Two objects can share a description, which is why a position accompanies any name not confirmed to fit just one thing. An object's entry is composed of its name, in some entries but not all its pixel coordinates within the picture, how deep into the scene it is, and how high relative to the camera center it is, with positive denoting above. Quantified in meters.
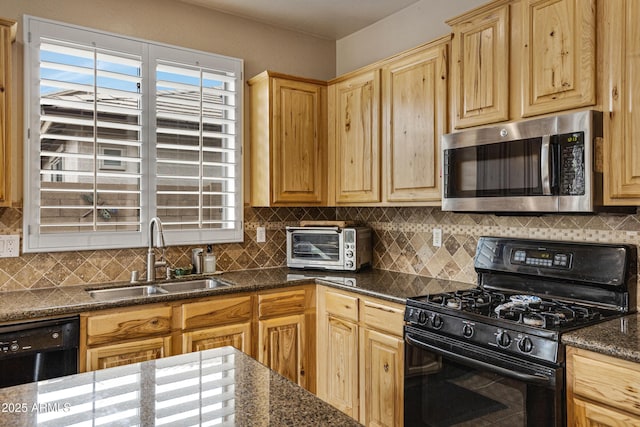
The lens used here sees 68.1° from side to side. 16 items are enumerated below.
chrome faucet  2.91 -0.28
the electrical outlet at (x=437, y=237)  3.01 -0.15
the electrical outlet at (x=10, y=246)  2.60 -0.18
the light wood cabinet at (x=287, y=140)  3.26 +0.52
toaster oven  3.23 -0.23
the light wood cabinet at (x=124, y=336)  2.29 -0.62
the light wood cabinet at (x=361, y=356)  2.47 -0.81
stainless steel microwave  1.92 +0.22
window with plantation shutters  2.68 +0.46
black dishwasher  2.07 -0.62
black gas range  1.73 -0.45
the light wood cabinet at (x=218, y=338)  2.60 -0.71
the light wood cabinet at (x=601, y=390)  1.50 -0.58
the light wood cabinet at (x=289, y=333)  2.86 -0.74
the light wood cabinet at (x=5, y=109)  2.35 +0.52
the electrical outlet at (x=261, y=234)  3.52 -0.15
